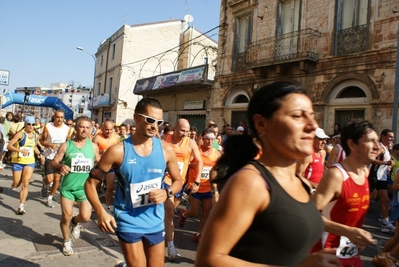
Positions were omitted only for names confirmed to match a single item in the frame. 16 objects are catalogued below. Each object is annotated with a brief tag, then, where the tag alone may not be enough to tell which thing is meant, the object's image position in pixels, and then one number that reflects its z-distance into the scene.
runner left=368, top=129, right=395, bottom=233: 7.03
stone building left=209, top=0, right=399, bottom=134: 12.15
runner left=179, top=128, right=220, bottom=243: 5.81
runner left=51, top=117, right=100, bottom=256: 4.91
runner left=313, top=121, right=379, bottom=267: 2.67
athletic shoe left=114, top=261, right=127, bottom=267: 3.82
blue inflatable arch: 24.17
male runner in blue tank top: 3.04
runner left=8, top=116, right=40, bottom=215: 6.86
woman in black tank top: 1.39
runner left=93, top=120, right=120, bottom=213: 7.98
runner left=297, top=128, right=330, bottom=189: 5.58
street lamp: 33.29
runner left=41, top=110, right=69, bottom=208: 7.36
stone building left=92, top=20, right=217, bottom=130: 32.31
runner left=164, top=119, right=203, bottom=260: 5.56
